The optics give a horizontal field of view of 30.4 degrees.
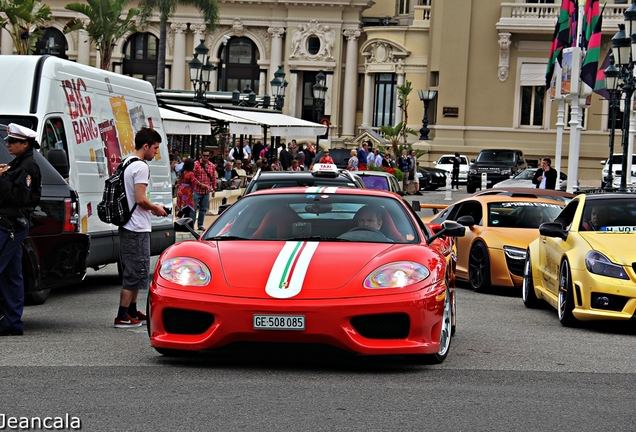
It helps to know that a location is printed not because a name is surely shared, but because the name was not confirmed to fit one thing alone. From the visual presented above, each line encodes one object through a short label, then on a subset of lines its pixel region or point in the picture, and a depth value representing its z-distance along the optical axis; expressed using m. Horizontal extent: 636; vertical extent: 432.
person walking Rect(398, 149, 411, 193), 47.91
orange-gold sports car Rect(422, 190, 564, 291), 15.41
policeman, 9.34
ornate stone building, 64.44
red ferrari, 7.66
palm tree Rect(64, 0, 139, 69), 54.56
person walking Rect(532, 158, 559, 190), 29.38
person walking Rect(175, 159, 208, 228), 23.28
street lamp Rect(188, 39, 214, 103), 37.12
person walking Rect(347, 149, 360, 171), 39.66
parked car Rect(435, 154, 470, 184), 58.91
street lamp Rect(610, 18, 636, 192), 26.41
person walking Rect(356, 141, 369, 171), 45.18
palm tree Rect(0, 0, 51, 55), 45.16
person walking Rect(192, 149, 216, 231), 23.50
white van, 12.94
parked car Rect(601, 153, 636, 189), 43.40
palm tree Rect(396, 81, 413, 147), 59.59
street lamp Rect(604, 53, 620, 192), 30.30
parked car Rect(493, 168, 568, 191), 33.81
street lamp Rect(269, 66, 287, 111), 49.05
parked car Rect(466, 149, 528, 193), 48.97
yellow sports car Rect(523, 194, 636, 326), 10.72
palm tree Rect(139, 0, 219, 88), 61.56
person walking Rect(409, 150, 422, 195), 49.03
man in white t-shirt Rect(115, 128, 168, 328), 10.15
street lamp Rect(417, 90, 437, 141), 64.81
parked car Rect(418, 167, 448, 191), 53.09
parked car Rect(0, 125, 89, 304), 10.20
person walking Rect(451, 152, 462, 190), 55.53
